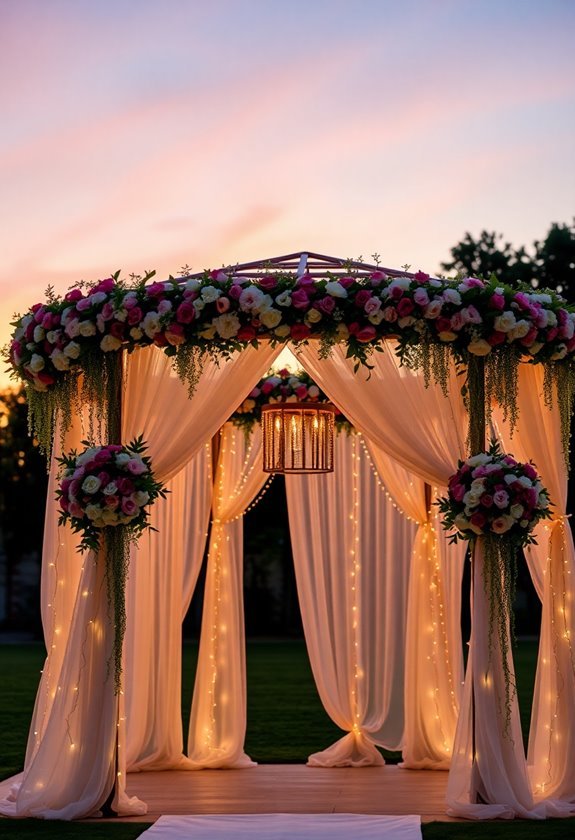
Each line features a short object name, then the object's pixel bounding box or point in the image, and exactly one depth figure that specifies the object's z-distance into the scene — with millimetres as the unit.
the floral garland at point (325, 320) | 6984
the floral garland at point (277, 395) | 9656
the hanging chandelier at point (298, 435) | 8188
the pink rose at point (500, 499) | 6801
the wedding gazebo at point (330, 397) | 6969
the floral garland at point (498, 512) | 6871
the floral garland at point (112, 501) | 6941
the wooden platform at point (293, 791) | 7422
